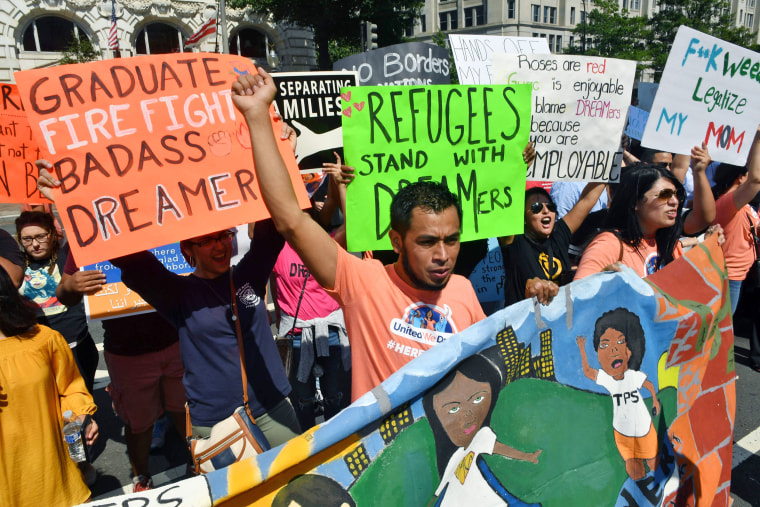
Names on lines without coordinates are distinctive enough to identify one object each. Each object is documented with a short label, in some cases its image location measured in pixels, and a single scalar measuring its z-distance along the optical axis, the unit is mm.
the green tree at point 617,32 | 28812
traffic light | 12711
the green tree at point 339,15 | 29438
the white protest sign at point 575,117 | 3465
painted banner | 1430
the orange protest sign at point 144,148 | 1991
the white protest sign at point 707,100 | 3461
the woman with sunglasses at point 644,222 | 2713
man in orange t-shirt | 1857
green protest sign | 2467
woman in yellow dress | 2287
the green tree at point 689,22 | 28953
